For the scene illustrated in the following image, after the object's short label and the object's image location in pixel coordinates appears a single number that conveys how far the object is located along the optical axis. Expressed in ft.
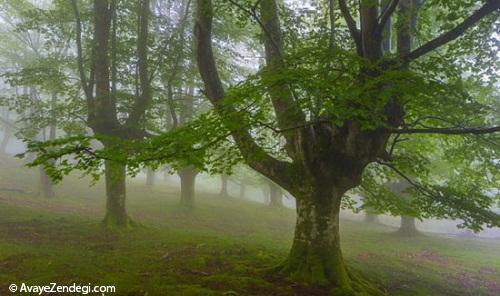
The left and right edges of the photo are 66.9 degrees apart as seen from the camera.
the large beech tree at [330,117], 22.53
